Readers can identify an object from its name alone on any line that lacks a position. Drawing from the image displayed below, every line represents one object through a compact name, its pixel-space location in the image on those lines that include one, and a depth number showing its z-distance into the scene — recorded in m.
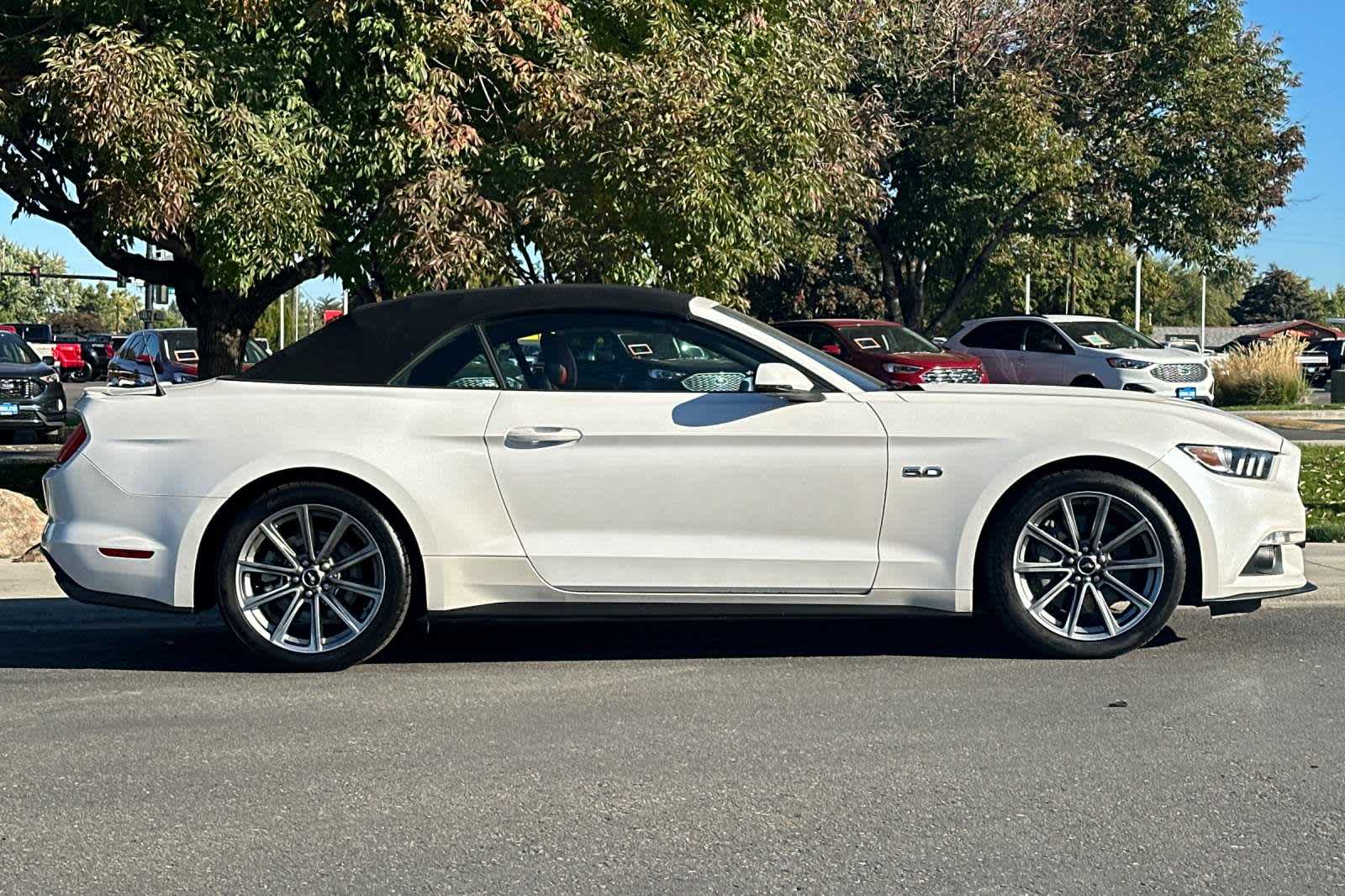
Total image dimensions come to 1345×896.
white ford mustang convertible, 6.29
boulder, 9.59
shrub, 28.86
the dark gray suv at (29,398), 20.38
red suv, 23.19
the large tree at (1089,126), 30.56
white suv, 24.67
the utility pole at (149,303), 61.22
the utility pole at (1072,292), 44.06
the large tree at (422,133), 11.99
